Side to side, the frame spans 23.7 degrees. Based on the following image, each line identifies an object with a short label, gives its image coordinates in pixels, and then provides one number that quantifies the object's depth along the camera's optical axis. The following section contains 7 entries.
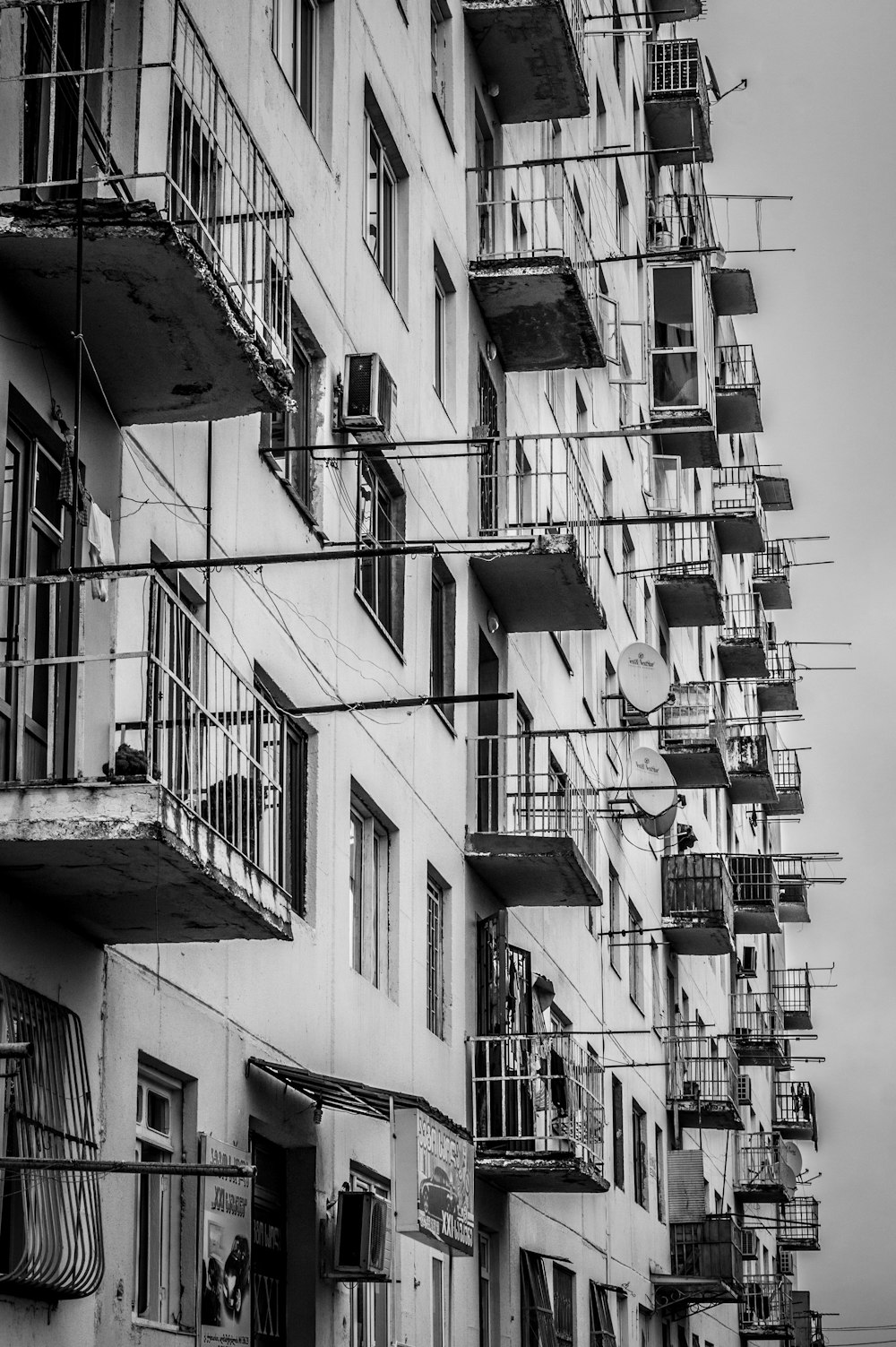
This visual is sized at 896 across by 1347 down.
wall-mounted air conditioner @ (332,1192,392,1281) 16.17
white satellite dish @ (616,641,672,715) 30.62
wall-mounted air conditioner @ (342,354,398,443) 18.17
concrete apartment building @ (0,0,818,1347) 11.51
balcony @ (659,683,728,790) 40.84
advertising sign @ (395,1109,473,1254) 15.62
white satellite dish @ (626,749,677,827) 31.47
